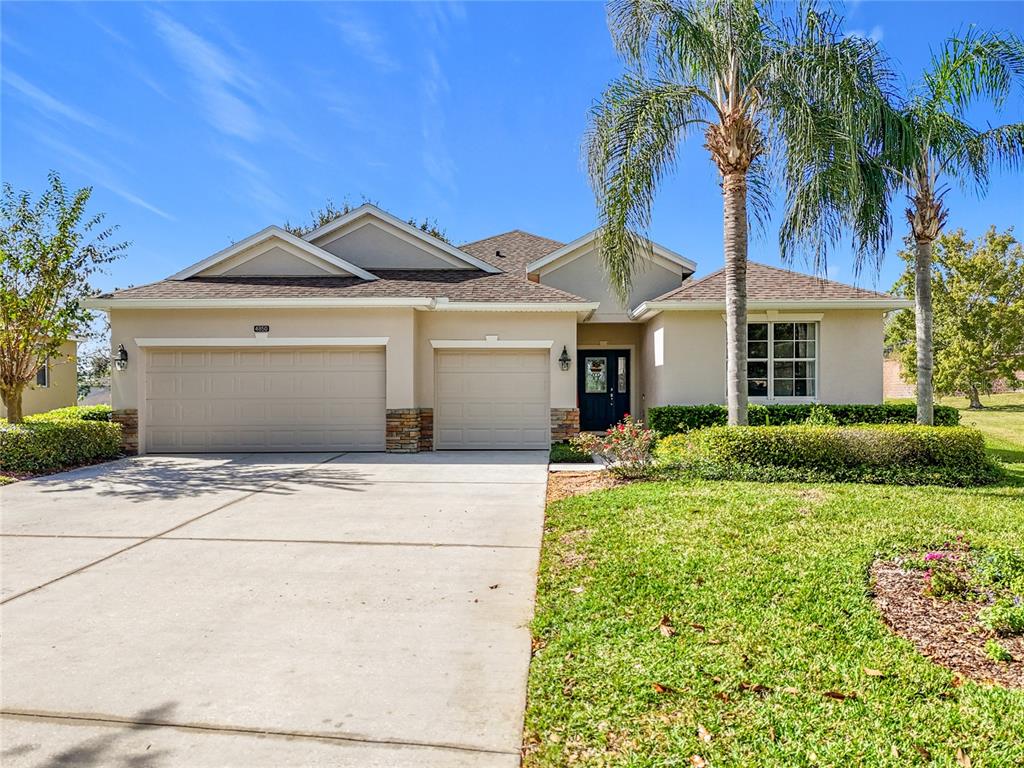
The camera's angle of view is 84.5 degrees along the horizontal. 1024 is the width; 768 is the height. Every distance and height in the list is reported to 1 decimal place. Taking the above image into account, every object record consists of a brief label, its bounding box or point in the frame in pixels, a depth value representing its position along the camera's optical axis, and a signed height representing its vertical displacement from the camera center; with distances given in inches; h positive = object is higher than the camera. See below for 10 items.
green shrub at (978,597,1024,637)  140.1 -56.0
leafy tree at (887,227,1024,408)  908.6 +134.2
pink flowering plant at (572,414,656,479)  348.8 -32.7
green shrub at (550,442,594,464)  436.5 -46.3
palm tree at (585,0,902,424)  321.7 +170.2
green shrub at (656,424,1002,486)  341.4 -35.9
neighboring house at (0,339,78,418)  775.1 +15.4
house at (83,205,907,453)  481.7 +41.0
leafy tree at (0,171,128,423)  434.9 +95.2
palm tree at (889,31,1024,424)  370.6 +178.6
